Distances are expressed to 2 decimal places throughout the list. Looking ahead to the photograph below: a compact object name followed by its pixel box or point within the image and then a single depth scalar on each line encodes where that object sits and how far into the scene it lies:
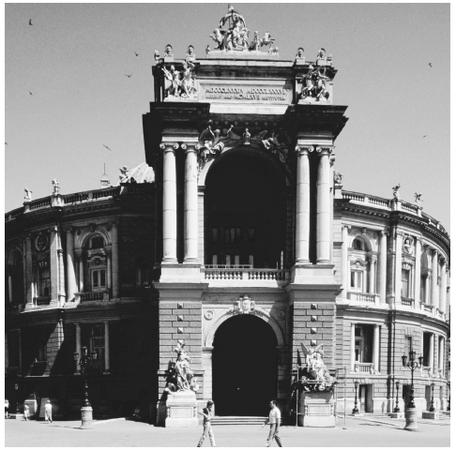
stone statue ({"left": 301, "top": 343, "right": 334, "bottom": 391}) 48.72
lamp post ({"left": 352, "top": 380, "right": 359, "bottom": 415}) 60.43
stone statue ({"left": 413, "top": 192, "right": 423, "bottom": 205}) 70.88
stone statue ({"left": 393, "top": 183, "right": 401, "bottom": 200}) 66.62
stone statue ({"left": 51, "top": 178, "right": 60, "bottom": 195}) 65.82
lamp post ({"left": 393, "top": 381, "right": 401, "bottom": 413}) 61.88
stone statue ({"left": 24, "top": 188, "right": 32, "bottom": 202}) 68.06
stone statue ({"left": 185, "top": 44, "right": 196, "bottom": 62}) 51.81
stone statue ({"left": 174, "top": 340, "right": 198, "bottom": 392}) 48.53
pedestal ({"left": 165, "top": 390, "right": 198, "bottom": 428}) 47.81
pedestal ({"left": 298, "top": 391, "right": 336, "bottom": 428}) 48.38
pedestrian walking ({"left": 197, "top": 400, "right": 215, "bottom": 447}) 35.47
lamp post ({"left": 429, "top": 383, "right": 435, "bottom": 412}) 66.41
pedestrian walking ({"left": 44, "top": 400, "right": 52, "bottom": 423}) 55.38
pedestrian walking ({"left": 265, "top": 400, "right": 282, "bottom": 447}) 35.25
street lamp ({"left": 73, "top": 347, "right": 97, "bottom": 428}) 48.62
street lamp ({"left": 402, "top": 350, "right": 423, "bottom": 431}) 49.19
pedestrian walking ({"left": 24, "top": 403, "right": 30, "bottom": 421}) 60.69
